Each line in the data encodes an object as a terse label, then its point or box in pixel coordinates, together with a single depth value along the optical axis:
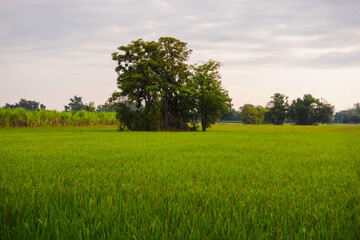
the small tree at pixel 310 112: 110.50
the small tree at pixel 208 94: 38.54
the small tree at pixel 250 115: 139.62
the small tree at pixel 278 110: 115.81
